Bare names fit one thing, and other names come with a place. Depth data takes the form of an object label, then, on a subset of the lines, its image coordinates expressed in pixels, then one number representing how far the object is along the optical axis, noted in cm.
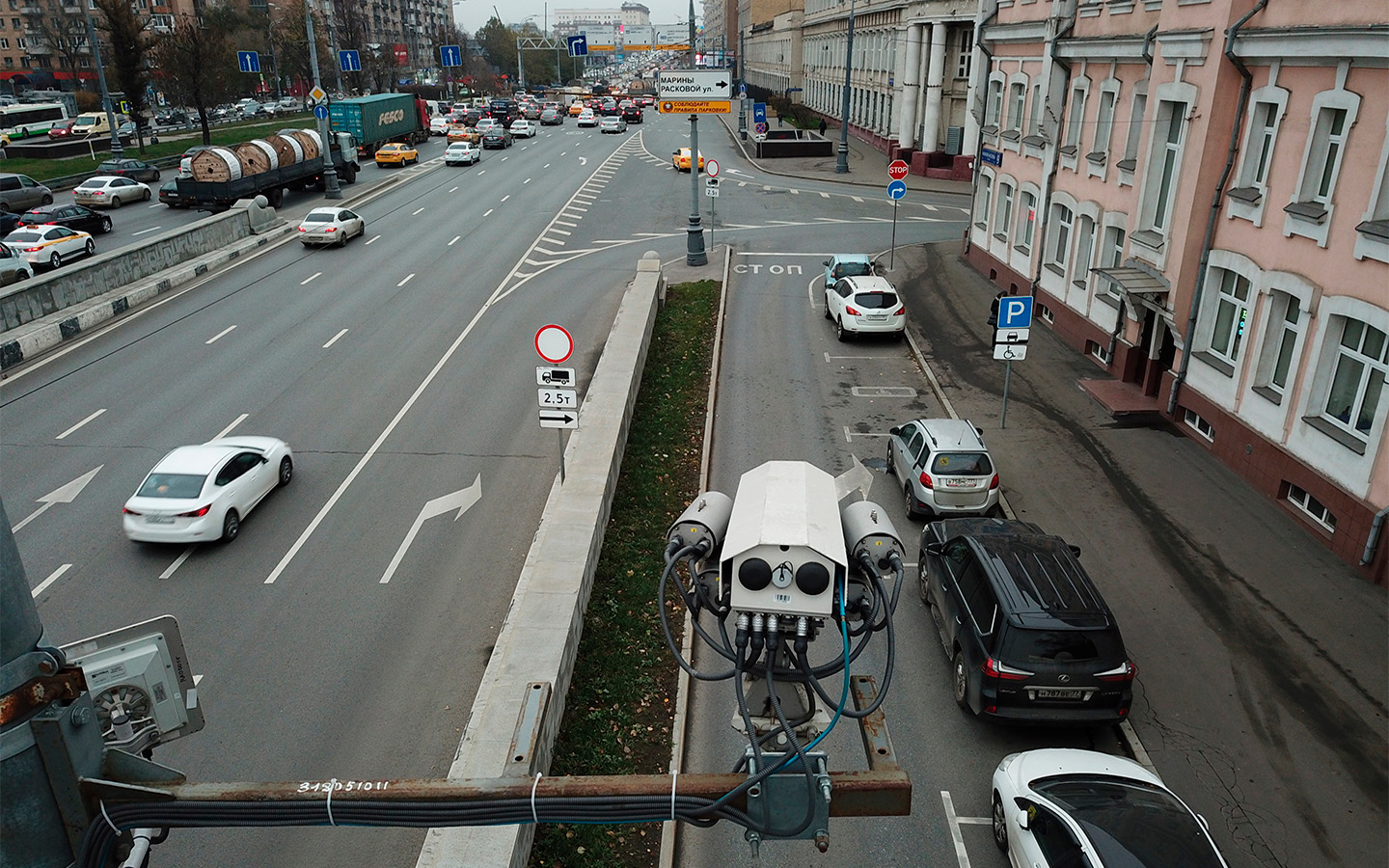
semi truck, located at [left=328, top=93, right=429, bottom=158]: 5731
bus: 6675
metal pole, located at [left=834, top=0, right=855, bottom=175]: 5306
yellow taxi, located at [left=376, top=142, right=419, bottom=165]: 5781
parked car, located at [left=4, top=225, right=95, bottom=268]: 3122
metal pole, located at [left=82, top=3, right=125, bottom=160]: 4978
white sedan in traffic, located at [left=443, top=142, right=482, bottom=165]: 5772
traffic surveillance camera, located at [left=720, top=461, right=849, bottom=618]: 453
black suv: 1005
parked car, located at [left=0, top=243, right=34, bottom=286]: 2798
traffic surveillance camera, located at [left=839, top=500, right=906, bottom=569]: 504
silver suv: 1490
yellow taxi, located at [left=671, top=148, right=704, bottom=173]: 5422
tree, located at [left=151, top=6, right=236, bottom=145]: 5647
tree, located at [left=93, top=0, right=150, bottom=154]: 5341
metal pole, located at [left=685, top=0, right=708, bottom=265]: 3206
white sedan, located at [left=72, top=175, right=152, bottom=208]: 4366
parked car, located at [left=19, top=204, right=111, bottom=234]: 3500
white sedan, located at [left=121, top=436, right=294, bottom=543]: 1416
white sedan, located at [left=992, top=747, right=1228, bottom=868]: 756
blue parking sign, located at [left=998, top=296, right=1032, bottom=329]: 1780
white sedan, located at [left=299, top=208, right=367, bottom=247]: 3438
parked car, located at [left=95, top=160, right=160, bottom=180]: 4991
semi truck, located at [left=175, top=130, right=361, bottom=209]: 3916
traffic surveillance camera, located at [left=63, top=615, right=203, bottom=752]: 368
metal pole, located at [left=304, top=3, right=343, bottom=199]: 4275
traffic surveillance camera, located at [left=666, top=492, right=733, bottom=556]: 527
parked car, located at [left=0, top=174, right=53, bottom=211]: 4112
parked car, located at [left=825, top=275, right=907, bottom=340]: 2430
